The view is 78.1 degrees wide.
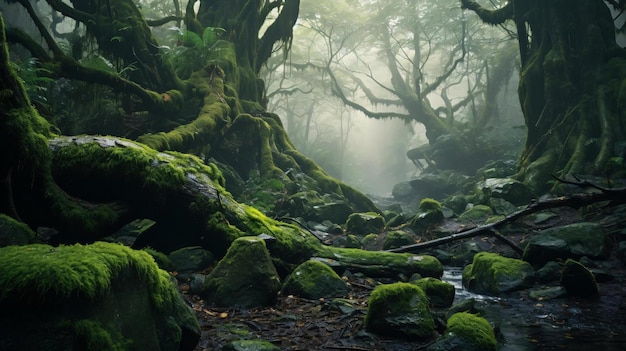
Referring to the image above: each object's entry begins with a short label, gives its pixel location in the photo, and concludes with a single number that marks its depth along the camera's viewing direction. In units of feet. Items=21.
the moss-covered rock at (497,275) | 18.70
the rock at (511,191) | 39.86
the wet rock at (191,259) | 18.06
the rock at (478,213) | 39.55
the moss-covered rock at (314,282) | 16.51
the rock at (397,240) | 28.55
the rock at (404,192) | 88.76
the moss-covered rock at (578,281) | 16.66
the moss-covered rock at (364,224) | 37.59
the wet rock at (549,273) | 19.42
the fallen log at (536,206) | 20.97
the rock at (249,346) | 10.50
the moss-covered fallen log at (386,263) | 20.48
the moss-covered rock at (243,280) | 14.89
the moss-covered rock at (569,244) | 21.08
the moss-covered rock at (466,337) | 10.92
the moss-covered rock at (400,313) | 12.23
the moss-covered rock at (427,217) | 36.83
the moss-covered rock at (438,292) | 16.21
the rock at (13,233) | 10.77
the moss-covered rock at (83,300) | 6.00
